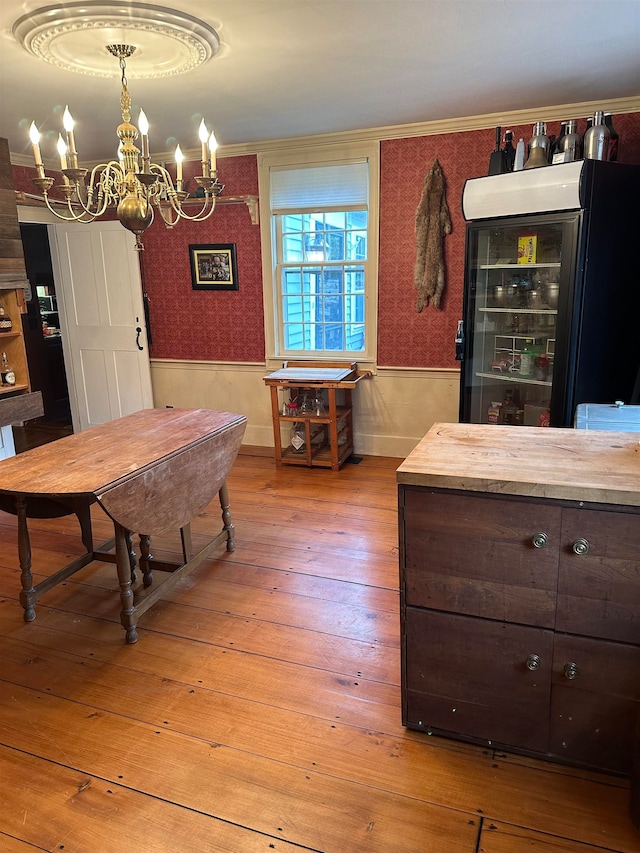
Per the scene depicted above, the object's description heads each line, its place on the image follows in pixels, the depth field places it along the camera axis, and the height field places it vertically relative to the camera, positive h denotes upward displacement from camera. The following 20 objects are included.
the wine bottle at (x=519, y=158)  3.22 +0.73
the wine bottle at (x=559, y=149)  3.10 +0.76
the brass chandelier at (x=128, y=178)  2.04 +0.46
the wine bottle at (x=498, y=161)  3.29 +0.73
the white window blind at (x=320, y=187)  4.27 +0.80
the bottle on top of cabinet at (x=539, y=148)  3.17 +0.76
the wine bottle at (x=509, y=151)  3.32 +0.79
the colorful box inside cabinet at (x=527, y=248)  3.28 +0.24
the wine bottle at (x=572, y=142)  3.11 +0.78
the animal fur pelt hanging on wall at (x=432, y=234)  4.01 +0.40
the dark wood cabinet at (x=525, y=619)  1.46 -0.87
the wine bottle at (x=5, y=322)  3.66 -0.12
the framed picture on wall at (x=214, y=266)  4.74 +0.26
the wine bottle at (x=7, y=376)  3.73 -0.46
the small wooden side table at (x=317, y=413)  4.23 -0.87
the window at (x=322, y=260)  4.33 +0.28
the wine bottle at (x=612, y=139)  3.10 +0.81
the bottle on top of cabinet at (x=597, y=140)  3.01 +0.76
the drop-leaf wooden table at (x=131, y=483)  2.15 -0.70
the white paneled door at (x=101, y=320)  4.94 -0.17
